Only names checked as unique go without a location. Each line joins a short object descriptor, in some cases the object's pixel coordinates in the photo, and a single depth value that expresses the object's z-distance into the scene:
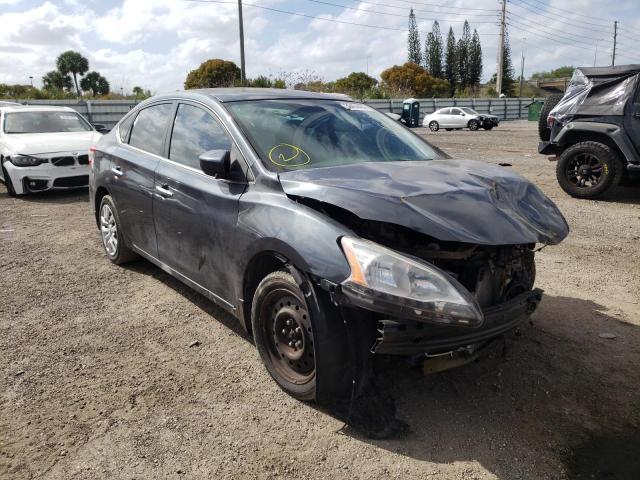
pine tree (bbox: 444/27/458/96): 87.94
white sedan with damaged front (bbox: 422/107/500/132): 29.64
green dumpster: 40.19
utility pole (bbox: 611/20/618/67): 88.62
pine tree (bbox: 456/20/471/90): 89.43
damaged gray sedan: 2.40
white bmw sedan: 8.66
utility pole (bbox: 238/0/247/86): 28.24
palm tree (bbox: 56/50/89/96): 87.25
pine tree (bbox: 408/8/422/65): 86.88
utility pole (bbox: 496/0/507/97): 51.94
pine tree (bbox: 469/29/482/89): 91.00
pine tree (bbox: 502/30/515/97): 76.44
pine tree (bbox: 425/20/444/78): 87.44
